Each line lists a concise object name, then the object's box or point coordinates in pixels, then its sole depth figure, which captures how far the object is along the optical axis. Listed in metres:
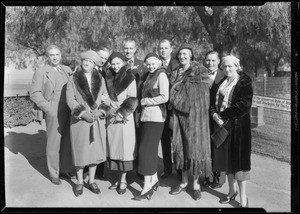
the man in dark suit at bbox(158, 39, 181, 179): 3.88
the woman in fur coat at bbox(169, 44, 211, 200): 3.41
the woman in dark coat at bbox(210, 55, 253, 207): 3.24
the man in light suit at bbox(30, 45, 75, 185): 3.80
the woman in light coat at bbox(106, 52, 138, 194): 3.53
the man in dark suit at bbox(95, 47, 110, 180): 4.04
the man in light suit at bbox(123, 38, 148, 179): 3.70
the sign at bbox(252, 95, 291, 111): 4.81
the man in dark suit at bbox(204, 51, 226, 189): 3.69
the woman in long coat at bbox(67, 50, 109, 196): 3.52
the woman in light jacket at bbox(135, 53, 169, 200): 3.43
